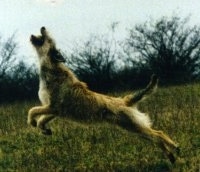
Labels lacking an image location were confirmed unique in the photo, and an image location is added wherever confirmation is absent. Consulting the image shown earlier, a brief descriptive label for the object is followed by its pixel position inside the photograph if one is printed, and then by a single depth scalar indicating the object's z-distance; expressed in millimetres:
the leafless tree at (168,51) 37625
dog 10047
